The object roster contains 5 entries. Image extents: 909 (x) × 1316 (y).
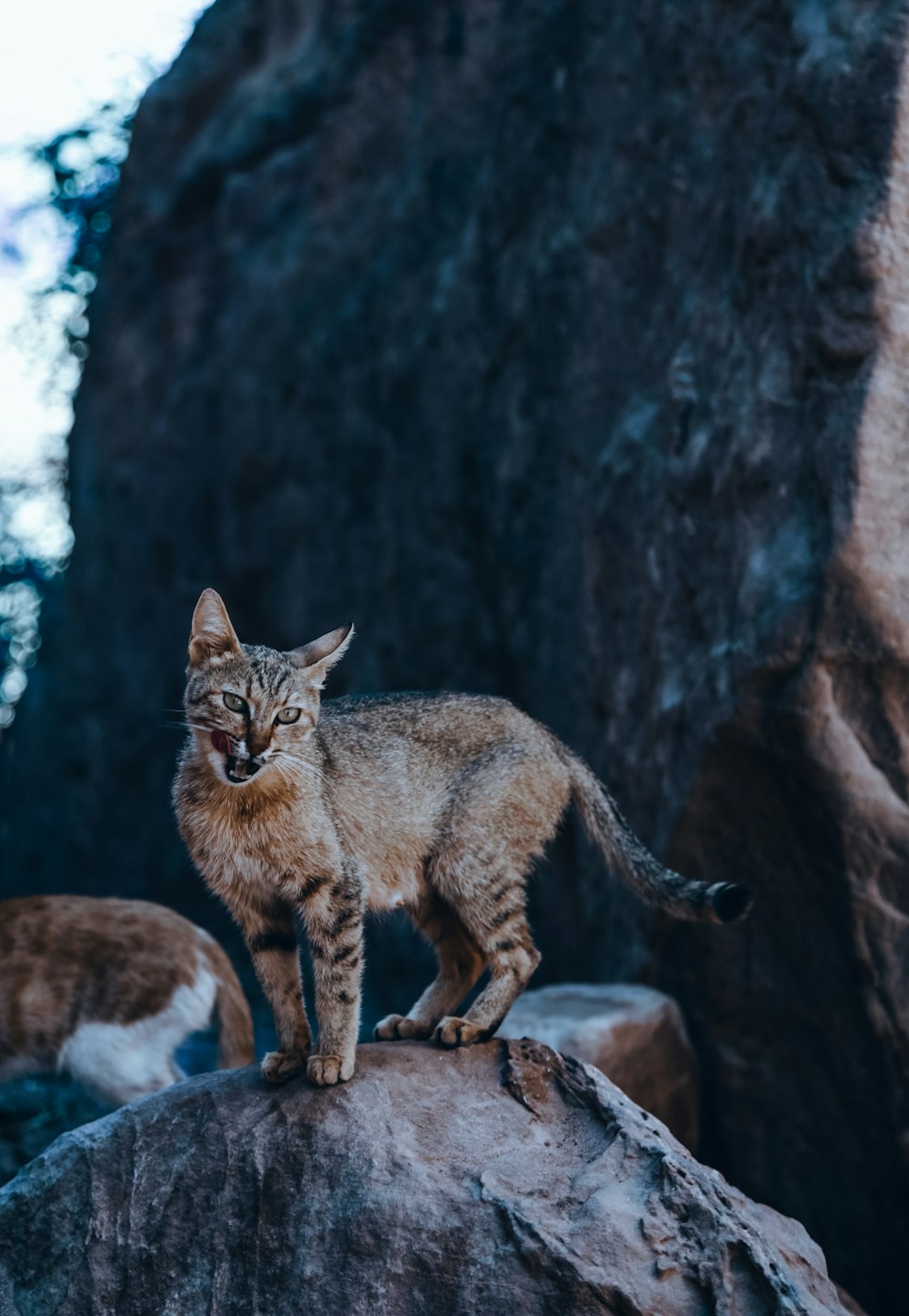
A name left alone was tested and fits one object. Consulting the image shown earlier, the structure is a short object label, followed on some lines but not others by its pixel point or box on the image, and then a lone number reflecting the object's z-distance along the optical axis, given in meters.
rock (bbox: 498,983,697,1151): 5.31
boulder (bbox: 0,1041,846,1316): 3.24
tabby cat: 3.91
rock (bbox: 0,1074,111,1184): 5.44
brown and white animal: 4.99
